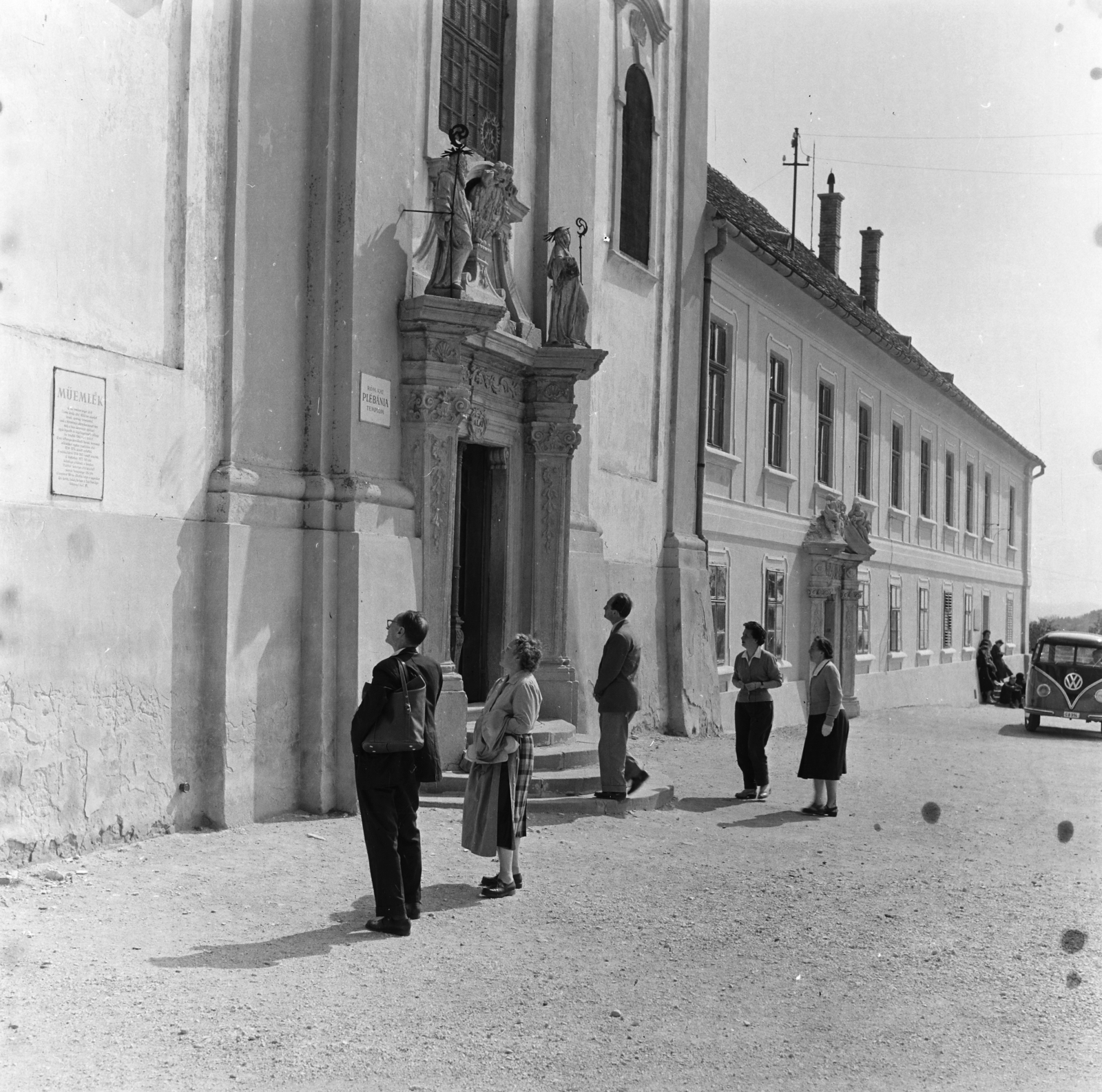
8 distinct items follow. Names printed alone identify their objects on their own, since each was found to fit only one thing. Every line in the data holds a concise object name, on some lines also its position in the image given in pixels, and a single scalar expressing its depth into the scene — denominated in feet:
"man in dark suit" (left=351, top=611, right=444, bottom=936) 21.07
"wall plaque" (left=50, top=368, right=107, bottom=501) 24.63
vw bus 77.66
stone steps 33.35
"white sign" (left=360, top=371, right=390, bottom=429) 32.96
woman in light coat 24.26
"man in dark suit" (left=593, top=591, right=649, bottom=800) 33.27
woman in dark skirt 36.01
